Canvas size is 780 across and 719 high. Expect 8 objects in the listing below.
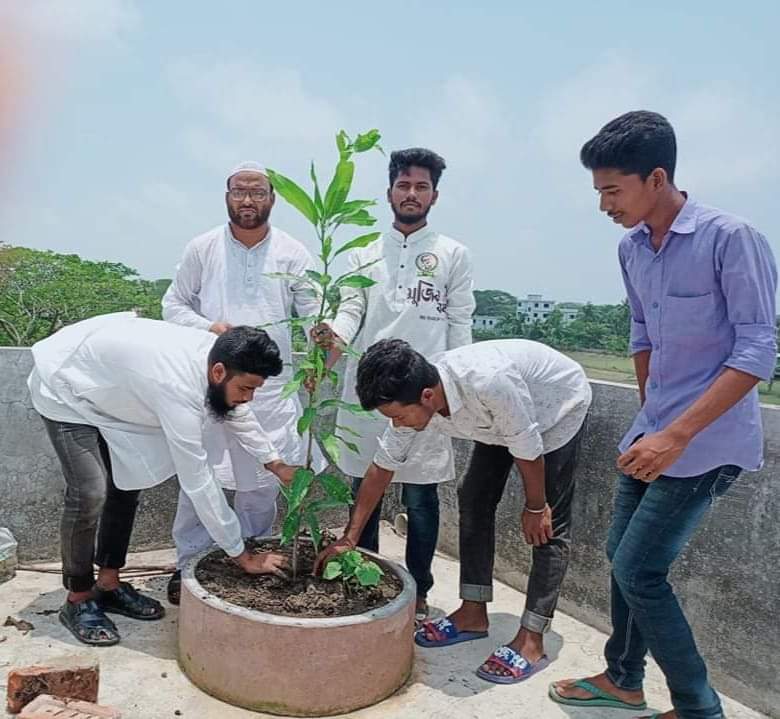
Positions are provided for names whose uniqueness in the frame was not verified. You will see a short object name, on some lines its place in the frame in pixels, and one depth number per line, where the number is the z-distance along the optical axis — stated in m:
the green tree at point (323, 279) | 2.23
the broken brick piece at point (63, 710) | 1.84
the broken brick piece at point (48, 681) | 1.96
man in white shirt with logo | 2.72
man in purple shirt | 1.72
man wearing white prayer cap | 2.76
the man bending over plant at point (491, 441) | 2.09
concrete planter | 2.06
